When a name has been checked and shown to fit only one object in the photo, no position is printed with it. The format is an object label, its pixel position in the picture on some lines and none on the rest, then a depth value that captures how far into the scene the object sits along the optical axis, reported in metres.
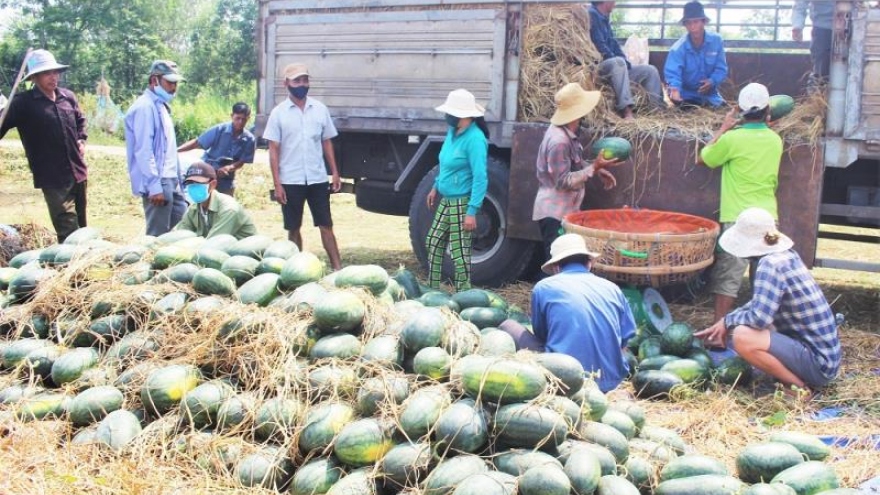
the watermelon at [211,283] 5.45
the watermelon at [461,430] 3.90
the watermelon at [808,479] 4.09
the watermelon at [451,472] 3.77
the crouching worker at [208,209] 7.02
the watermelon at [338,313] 4.88
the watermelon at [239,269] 5.69
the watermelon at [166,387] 4.67
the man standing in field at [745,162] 7.18
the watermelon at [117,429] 4.47
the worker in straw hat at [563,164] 7.66
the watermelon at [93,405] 4.73
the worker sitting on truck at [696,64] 8.60
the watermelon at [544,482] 3.64
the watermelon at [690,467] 4.09
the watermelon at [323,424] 4.20
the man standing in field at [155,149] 8.04
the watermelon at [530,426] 3.89
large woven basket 6.83
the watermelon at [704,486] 3.91
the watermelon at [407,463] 3.90
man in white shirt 8.64
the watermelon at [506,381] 4.00
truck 7.32
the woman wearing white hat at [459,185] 7.83
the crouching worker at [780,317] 5.80
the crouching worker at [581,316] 5.16
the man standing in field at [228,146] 10.12
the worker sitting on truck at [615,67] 8.31
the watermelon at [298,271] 5.48
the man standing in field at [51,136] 8.15
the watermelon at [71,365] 5.11
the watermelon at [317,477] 4.05
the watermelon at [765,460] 4.29
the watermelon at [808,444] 4.54
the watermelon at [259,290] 5.36
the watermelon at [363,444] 4.05
